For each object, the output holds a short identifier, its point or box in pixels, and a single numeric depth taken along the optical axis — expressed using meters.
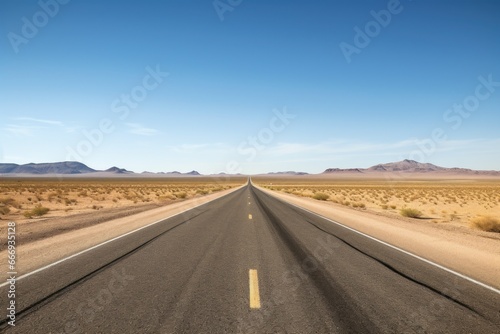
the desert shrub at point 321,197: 35.12
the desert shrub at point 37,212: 16.75
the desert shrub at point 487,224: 13.53
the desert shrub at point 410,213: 19.06
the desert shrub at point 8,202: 23.41
